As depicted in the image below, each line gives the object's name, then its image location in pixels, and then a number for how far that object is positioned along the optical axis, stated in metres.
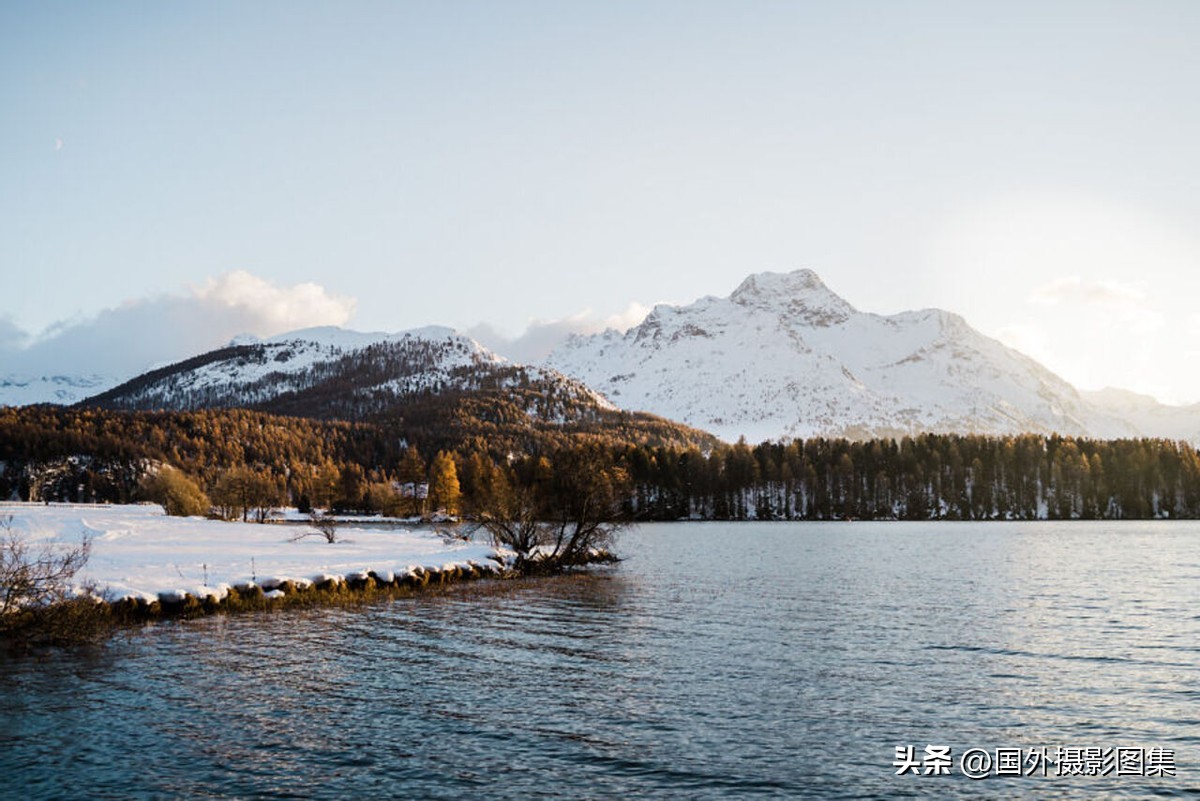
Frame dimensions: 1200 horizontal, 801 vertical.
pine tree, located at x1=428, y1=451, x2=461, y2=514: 164.88
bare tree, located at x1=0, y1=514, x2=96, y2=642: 31.45
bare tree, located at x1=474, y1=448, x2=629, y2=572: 67.94
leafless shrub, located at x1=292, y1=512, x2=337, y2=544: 75.96
